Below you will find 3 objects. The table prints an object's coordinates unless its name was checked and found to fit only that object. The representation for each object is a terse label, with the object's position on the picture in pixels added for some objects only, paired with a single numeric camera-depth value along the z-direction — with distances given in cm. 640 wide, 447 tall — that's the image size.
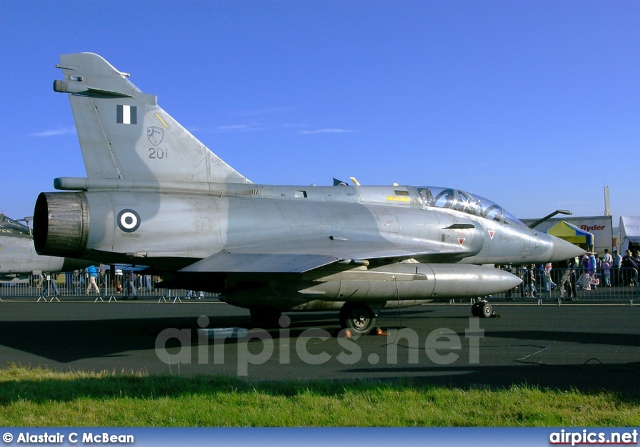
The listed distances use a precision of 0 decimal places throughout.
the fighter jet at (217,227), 999
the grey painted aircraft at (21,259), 1928
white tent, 3309
